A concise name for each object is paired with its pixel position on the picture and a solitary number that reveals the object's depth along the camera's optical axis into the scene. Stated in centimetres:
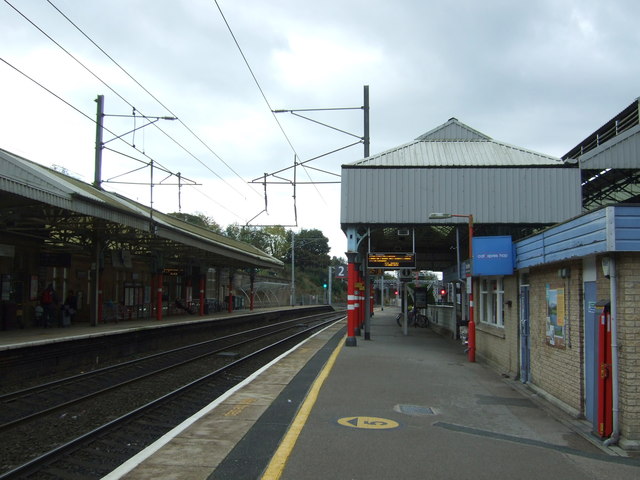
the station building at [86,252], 1376
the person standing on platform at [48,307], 1839
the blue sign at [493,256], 1134
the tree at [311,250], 9206
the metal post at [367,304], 2080
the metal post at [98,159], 2077
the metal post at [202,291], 3306
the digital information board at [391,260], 1916
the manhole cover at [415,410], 786
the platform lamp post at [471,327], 1469
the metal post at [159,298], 2591
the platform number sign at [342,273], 2641
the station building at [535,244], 650
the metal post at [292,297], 5659
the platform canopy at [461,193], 1880
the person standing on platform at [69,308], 1924
